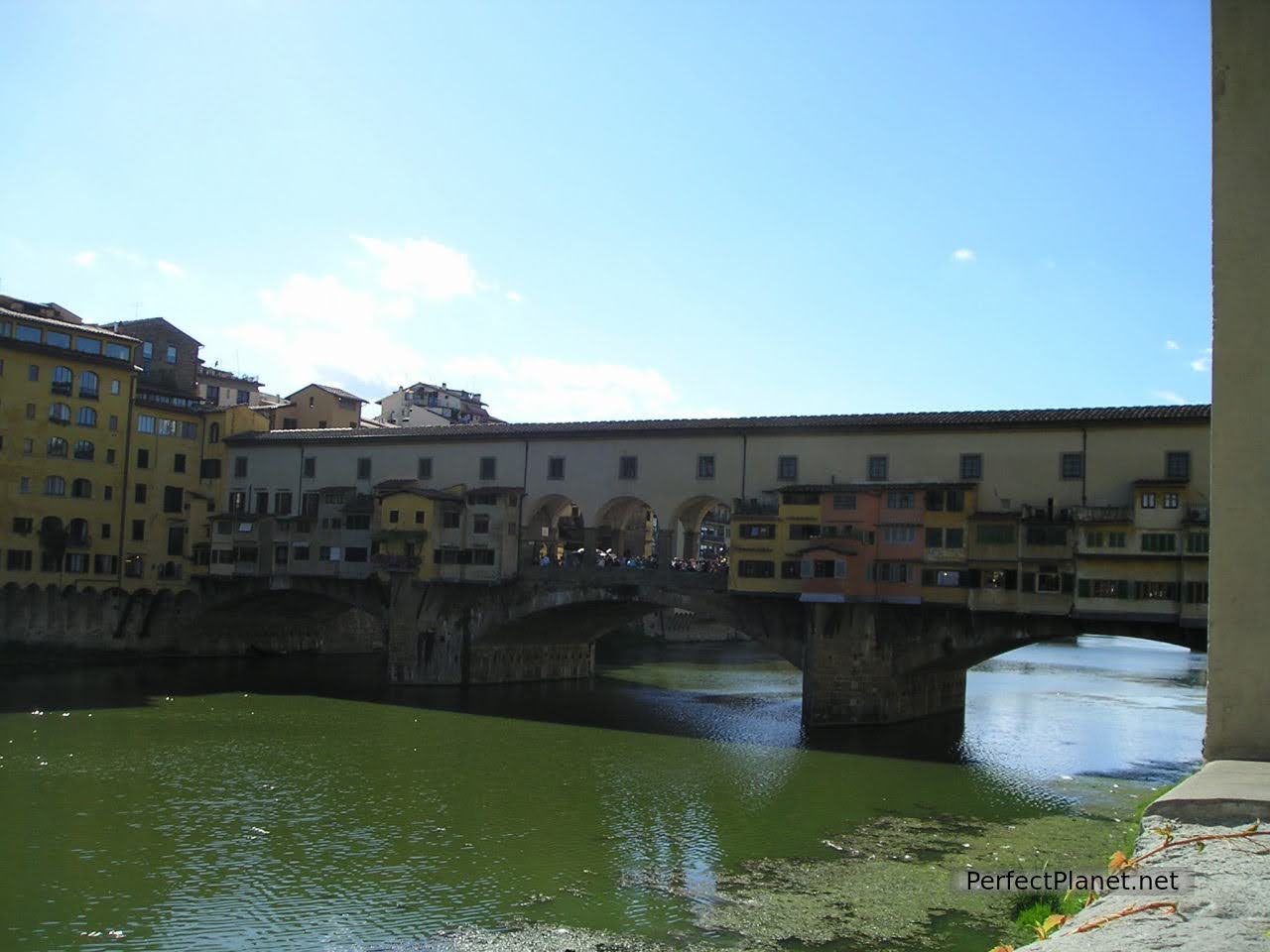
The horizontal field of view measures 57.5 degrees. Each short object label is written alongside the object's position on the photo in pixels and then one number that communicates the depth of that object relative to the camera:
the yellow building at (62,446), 53.25
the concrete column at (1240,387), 11.52
